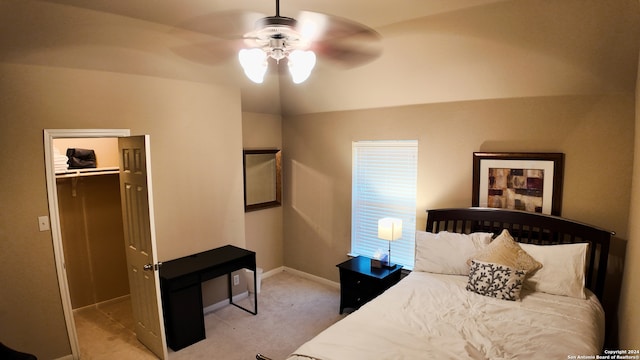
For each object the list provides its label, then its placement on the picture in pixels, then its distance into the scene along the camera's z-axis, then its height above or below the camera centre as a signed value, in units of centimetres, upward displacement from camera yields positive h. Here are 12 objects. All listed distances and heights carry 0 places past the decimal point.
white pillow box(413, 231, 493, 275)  307 -99
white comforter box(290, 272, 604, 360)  198 -122
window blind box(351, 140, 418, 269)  394 -60
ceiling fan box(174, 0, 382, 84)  202 +95
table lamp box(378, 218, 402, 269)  364 -91
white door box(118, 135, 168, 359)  291 -86
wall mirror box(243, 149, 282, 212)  464 -47
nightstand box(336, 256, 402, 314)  357 -148
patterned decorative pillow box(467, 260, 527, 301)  262 -108
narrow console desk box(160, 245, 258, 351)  321 -142
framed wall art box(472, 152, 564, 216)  298 -34
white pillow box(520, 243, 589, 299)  261 -100
